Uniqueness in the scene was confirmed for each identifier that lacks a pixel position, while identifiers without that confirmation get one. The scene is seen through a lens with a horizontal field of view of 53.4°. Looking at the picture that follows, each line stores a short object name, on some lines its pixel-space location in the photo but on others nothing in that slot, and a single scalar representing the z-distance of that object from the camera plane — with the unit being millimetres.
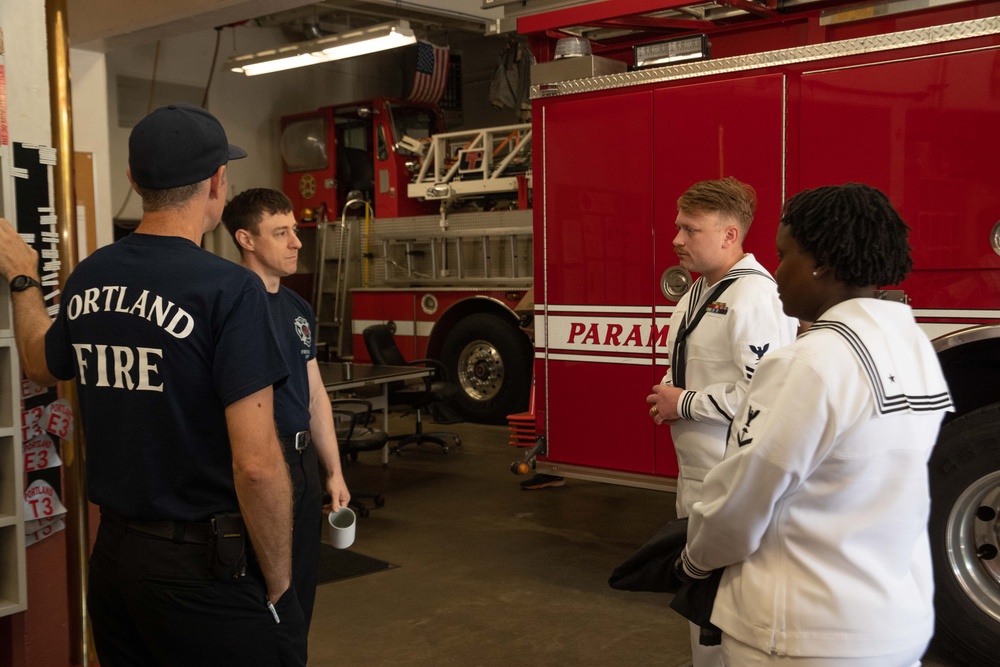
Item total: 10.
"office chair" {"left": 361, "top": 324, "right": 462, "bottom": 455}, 8023
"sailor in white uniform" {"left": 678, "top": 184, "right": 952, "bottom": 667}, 1473
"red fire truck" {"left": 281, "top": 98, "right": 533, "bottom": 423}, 9078
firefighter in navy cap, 1745
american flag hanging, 11344
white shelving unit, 2891
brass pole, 3090
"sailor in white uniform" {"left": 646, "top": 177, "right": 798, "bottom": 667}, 2779
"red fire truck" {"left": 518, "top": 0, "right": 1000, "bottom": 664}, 3686
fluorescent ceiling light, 8914
